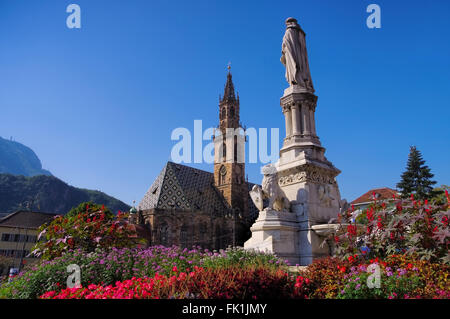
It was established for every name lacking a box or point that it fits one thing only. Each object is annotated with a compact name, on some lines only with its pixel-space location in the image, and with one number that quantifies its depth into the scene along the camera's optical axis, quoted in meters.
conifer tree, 33.75
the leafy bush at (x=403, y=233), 5.33
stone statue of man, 11.20
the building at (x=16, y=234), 40.81
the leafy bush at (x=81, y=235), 8.47
